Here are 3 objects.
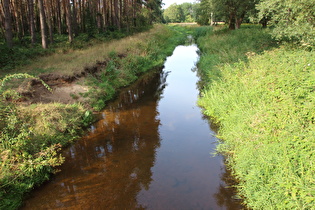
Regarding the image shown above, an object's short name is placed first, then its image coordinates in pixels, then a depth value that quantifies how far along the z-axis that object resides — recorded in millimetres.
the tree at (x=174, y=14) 112188
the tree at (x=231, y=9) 21466
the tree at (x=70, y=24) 19188
